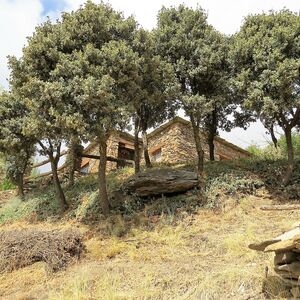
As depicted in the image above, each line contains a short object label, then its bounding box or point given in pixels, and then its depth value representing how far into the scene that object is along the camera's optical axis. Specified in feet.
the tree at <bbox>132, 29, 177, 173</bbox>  33.97
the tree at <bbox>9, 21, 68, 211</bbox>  29.76
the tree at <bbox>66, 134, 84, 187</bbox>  43.03
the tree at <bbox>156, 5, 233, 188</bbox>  37.08
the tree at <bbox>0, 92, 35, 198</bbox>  36.27
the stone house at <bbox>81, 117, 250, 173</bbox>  50.42
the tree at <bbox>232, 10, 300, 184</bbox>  32.74
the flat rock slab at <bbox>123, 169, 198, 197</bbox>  33.25
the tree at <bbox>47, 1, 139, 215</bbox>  29.48
